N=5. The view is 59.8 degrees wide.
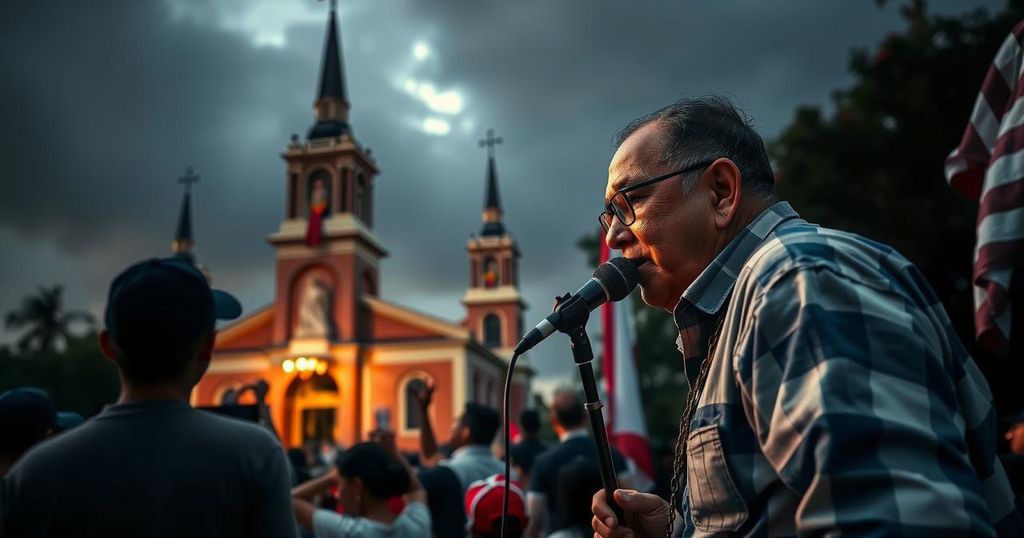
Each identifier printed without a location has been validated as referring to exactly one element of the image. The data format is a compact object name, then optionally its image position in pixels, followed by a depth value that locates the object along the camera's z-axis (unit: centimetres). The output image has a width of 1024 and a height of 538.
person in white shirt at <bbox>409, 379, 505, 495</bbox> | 606
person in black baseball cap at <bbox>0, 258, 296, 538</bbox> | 184
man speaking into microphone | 120
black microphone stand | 205
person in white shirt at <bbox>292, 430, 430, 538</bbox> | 417
